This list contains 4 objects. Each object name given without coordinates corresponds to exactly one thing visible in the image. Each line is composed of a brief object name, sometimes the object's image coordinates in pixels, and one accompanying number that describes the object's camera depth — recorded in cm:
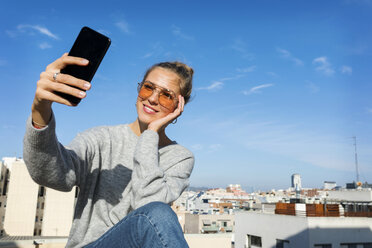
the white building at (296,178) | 13975
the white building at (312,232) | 1695
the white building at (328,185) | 11329
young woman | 142
